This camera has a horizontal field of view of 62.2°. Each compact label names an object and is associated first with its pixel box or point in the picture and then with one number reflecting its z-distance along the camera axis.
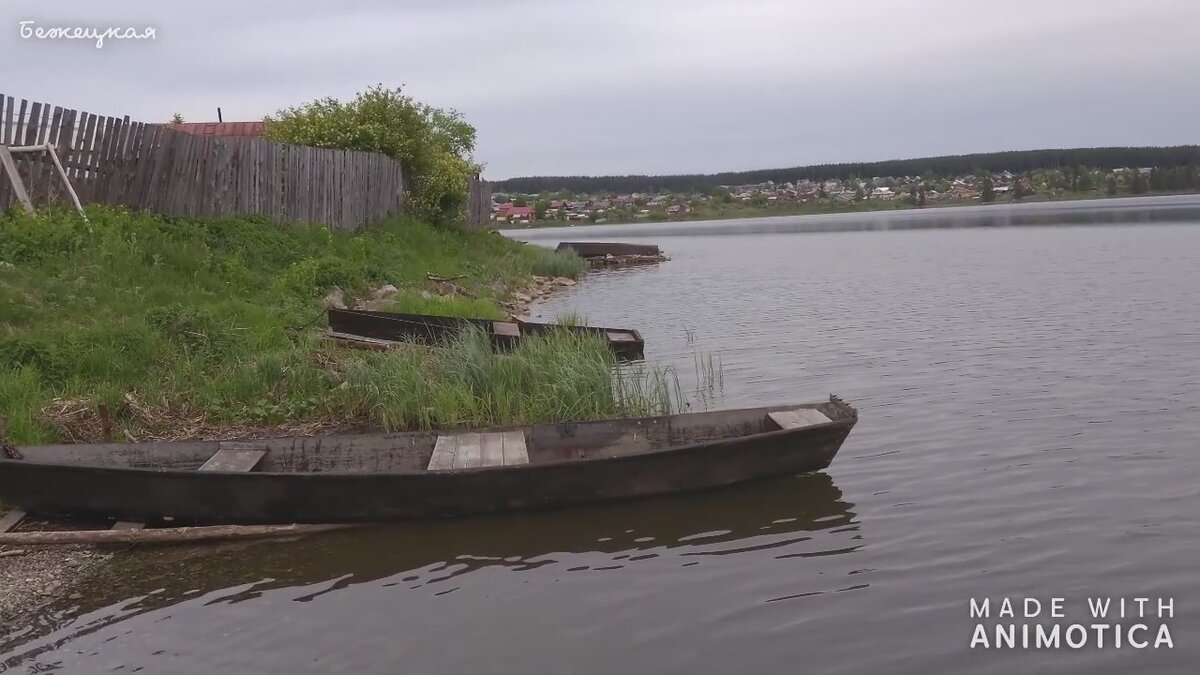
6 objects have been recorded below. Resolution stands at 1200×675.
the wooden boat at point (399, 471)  8.58
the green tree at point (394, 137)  24.73
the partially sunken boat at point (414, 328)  14.83
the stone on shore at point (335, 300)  16.47
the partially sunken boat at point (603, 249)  47.12
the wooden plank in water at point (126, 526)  8.77
